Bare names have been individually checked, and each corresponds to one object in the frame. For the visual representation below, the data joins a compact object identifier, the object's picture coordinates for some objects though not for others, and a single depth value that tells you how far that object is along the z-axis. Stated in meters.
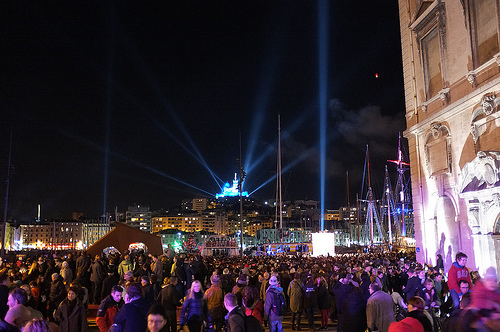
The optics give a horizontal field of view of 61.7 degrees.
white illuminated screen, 33.88
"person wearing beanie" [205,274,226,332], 8.97
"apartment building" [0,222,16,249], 153.80
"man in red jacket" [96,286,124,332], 7.63
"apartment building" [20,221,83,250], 171.25
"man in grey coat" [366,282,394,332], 7.48
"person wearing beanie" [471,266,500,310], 4.52
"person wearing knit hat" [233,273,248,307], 9.59
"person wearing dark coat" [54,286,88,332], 7.32
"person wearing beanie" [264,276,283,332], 9.55
